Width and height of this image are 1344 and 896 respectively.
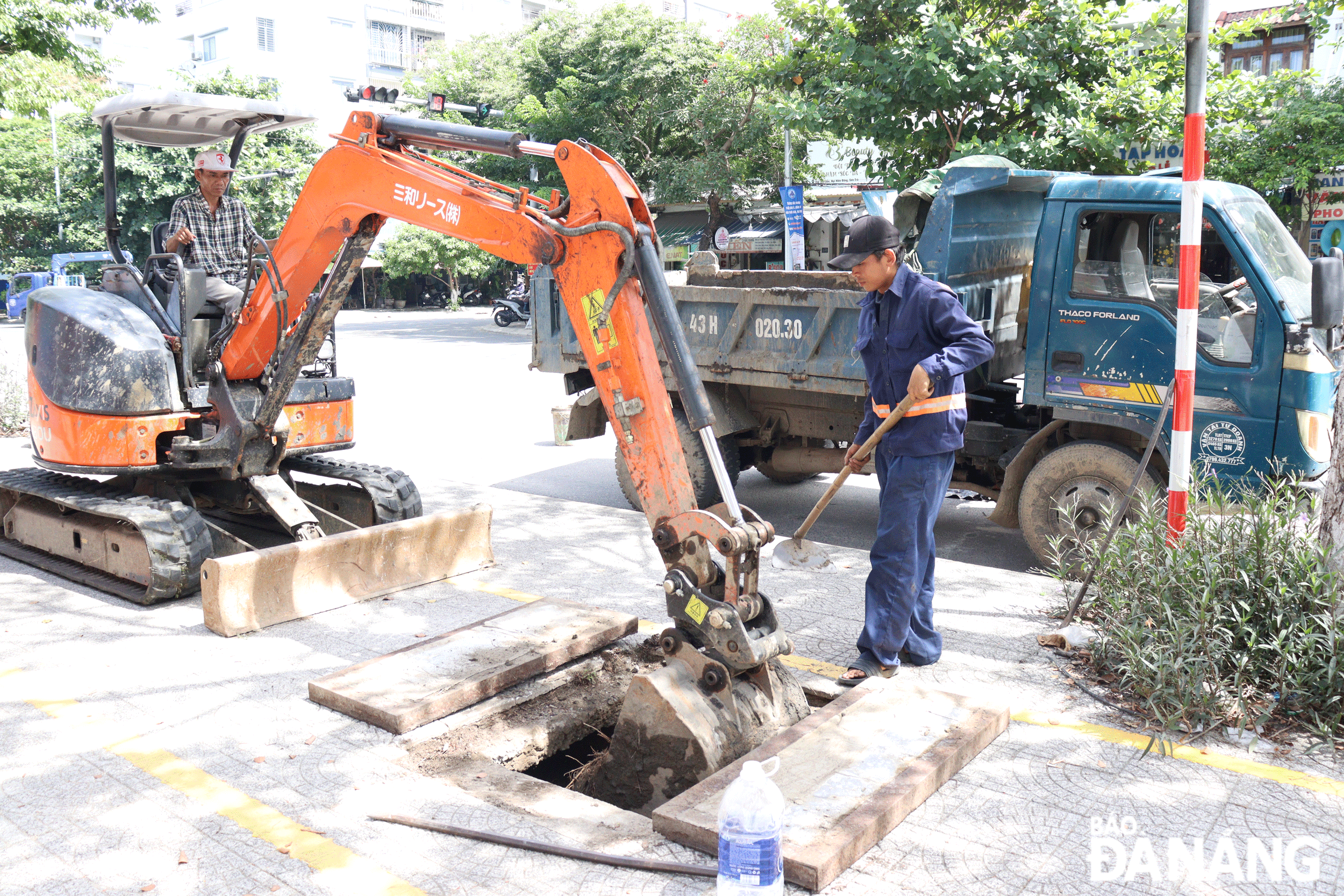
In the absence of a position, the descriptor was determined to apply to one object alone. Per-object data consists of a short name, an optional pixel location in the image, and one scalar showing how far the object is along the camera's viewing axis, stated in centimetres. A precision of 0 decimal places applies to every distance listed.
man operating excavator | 658
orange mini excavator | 412
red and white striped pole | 488
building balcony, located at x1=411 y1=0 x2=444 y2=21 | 5250
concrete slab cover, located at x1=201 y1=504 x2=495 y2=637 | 561
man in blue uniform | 464
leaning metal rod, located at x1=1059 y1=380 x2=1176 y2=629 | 525
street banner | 1692
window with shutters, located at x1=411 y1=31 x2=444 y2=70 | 5245
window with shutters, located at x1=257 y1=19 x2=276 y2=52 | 4669
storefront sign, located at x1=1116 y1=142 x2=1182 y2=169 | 1141
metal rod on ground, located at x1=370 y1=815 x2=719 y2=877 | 328
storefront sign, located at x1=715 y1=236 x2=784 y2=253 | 2539
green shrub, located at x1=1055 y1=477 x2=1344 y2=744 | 430
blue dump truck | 596
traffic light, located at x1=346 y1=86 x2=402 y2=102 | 1062
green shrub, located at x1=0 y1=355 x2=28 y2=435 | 1273
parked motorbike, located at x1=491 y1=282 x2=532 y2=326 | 3139
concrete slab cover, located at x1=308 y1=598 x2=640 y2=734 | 447
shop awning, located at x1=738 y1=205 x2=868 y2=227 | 2181
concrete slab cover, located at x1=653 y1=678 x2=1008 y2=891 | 335
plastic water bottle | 287
